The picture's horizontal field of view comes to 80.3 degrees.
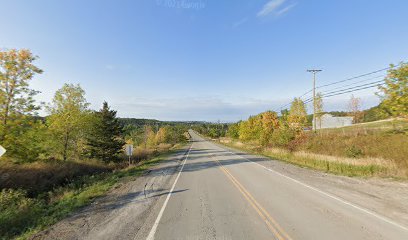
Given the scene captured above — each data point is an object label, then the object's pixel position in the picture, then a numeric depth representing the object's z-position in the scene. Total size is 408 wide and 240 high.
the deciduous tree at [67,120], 27.53
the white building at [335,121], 79.96
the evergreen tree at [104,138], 36.94
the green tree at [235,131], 79.94
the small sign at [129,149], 23.82
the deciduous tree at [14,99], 14.70
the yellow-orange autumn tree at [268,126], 42.44
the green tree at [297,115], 38.59
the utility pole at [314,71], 36.40
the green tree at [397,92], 13.74
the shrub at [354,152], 25.12
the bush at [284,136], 37.19
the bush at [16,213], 7.76
